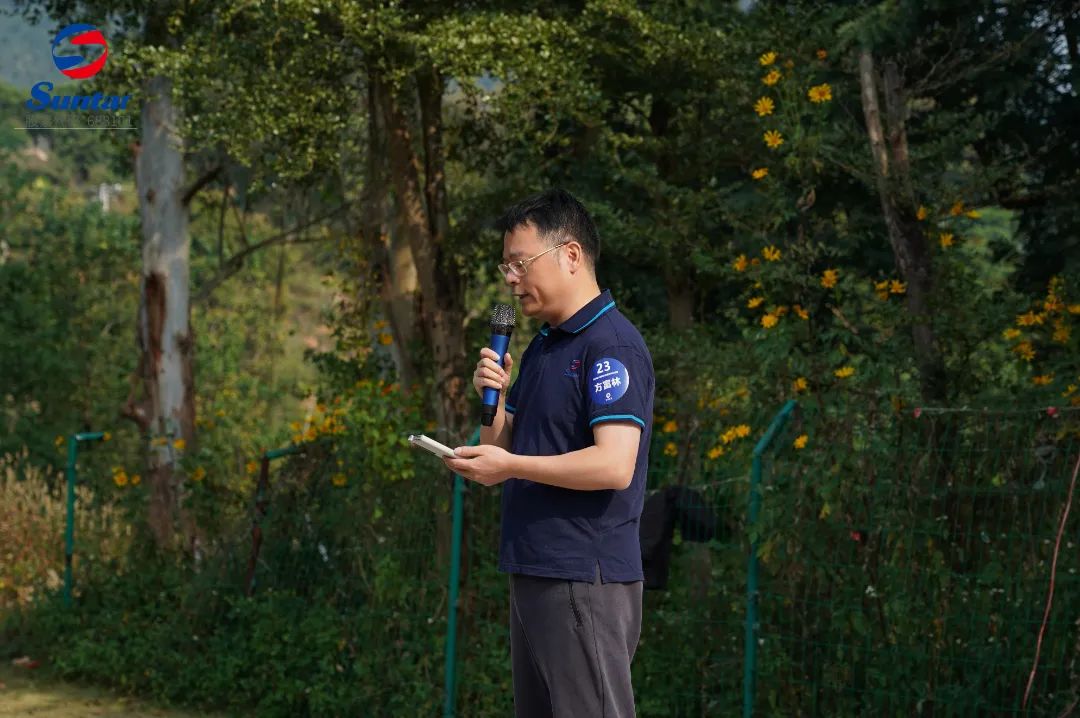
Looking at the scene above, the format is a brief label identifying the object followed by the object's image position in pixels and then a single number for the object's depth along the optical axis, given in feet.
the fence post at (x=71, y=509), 32.91
